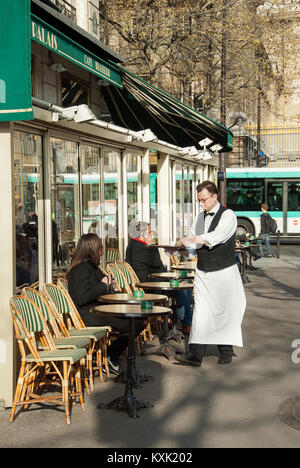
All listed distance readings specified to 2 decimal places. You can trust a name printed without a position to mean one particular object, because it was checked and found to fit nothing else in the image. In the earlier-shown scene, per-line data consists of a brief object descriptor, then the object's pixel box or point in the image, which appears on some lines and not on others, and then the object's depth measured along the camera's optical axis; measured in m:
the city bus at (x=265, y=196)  27.64
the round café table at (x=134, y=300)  6.25
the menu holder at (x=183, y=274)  8.43
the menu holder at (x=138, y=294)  6.43
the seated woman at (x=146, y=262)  9.02
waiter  7.06
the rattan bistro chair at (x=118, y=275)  8.38
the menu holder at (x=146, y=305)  5.77
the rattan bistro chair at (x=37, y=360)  5.35
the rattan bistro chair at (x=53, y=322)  5.92
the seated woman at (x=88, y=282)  6.56
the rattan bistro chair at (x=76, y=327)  6.23
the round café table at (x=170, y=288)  7.70
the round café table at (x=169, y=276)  8.55
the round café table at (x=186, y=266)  9.80
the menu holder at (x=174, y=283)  7.77
